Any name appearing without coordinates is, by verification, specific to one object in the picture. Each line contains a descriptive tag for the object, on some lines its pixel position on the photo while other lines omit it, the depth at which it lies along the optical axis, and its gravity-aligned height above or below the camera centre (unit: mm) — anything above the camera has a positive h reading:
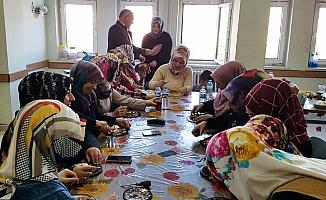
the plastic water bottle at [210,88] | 3416 -467
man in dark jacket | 3885 +194
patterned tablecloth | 1346 -619
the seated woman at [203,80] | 4047 -451
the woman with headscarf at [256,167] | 1091 -446
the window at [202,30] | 5207 +325
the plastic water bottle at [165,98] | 2936 -519
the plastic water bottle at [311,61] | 4945 -159
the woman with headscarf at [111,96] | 2541 -443
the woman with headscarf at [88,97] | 2027 -361
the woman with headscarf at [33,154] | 1079 -403
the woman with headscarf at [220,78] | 2645 -260
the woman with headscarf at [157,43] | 4270 +59
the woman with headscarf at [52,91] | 1642 -263
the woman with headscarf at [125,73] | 3223 -295
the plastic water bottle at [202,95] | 3164 -497
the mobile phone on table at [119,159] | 1625 -606
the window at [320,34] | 4773 +280
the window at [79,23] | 5281 +369
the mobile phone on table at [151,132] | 2079 -587
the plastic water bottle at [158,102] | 2766 -496
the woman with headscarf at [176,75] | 3514 -324
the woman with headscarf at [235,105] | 2093 -388
